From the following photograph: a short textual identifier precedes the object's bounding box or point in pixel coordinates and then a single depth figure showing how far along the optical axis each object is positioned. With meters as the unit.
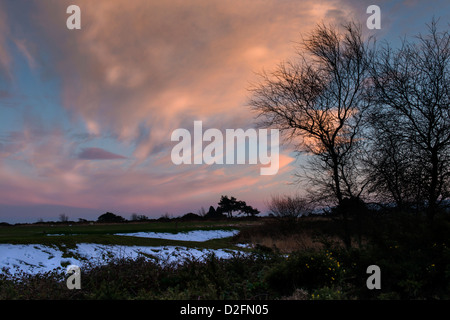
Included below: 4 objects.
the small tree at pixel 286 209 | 25.60
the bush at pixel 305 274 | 7.00
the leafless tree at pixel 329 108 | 12.59
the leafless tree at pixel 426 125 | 10.84
